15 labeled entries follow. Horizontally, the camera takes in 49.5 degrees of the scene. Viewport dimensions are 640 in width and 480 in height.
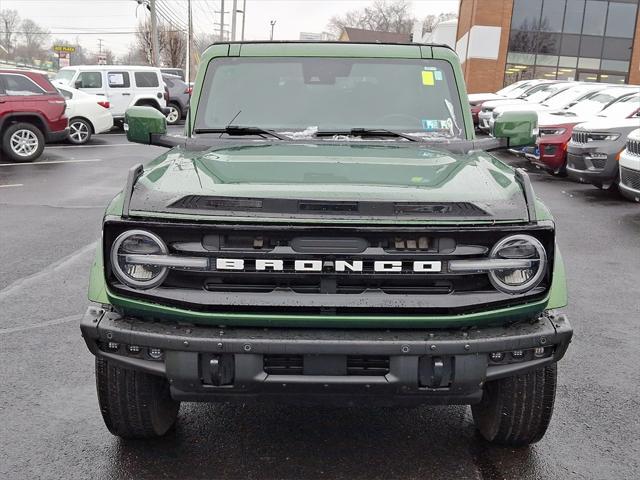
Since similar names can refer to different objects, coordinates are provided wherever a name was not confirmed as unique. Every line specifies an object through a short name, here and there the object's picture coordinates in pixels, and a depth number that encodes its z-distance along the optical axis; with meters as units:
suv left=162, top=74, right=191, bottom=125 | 23.86
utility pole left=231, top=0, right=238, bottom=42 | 51.78
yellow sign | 58.66
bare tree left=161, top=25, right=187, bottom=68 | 60.66
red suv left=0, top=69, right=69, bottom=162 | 13.95
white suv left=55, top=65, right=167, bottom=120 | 21.09
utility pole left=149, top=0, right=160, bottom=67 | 36.47
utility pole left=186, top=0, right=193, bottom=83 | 49.56
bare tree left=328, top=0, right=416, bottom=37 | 103.88
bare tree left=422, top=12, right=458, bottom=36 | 92.91
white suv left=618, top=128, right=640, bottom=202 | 8.99
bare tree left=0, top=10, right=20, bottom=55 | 99.38
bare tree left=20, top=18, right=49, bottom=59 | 102.02
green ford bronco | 2.64
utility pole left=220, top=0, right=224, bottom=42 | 53.11
